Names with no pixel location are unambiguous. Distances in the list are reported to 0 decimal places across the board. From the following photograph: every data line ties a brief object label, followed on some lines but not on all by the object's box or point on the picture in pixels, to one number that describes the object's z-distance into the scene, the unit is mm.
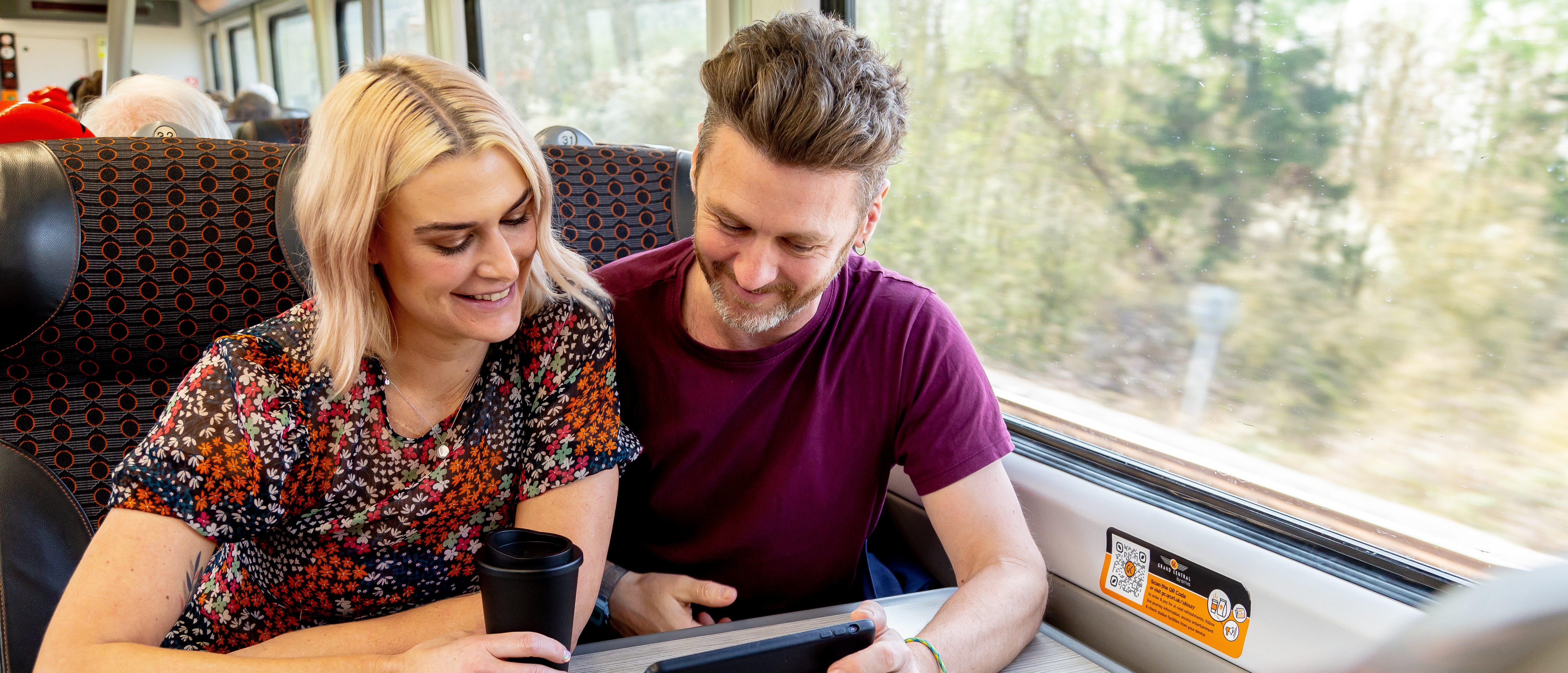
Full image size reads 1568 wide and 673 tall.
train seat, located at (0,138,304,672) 1339
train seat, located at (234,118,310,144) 4777
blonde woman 1058
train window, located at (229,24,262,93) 10281
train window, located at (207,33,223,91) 11047
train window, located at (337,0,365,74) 6898
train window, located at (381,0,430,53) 5625
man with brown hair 1289
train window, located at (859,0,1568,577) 1103
